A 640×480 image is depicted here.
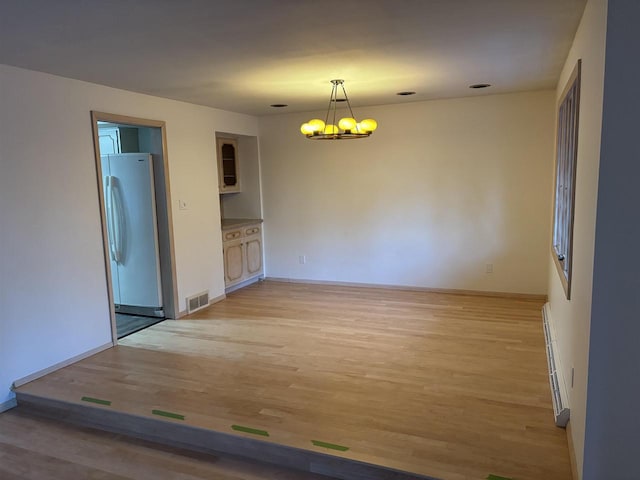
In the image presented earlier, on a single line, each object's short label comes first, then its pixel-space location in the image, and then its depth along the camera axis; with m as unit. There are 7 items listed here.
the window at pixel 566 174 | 2.77
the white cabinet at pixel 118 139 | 5.05
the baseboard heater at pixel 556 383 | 2.63
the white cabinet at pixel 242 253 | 5.90
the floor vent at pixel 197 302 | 5.14
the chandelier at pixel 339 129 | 4.05
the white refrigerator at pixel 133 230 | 4.79
